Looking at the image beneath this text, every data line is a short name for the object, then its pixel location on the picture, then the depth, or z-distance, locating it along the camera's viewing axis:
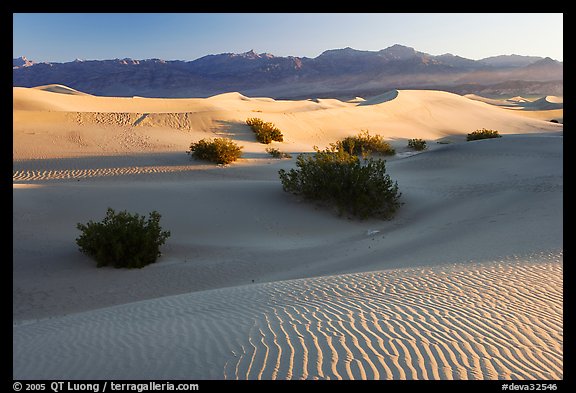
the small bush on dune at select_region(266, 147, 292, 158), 25.44
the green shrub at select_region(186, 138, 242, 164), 22.25
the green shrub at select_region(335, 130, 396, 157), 27.67
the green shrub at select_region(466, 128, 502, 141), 33.97
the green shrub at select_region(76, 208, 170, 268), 10.70
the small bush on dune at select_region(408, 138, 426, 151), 32.52
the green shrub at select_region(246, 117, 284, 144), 29.54
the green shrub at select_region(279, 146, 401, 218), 14.96
